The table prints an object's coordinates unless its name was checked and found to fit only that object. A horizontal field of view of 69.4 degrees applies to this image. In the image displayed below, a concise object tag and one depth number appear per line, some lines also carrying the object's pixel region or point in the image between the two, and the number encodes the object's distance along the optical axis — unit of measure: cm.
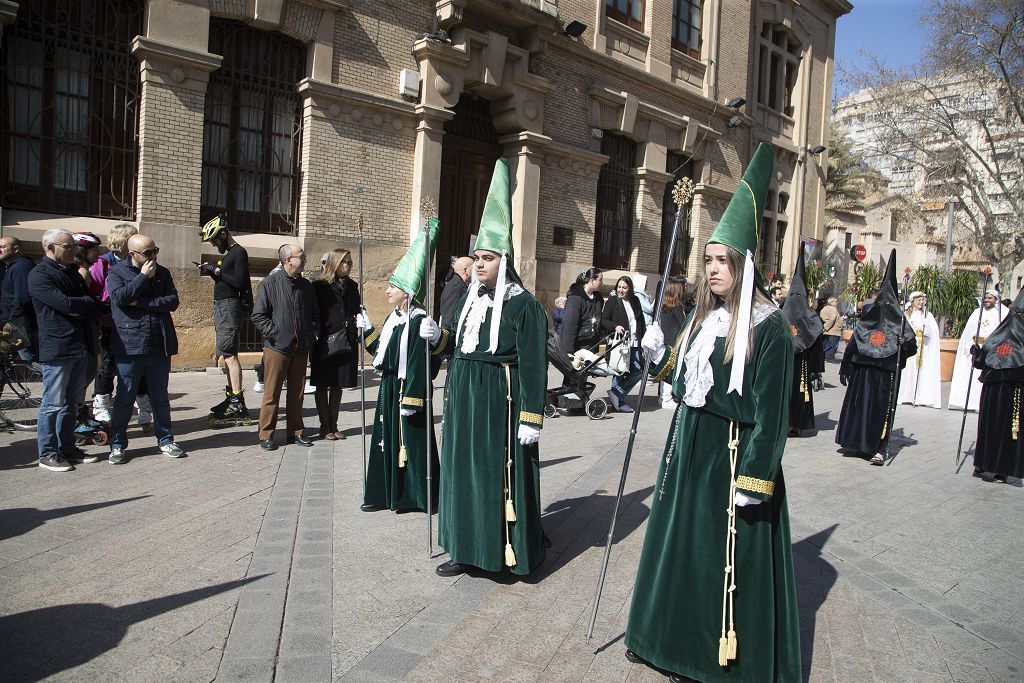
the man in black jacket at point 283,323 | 727
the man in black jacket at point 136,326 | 650
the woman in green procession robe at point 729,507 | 315
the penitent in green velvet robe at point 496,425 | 423
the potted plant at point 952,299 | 2019
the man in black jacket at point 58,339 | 609
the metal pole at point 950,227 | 2523
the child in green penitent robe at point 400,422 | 546
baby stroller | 980
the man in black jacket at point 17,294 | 666
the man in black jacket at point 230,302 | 824
